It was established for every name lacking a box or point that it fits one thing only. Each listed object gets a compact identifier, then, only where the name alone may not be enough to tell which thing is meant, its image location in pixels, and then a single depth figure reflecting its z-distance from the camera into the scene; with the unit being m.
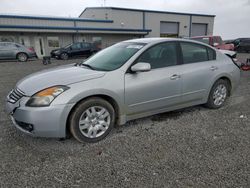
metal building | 20.17
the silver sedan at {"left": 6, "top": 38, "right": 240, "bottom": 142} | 2.73
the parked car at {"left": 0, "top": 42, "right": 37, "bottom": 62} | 14.55
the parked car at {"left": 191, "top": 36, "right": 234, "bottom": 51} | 13.71
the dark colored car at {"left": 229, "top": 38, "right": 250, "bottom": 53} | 23.31
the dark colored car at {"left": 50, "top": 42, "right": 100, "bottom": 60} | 17.16
